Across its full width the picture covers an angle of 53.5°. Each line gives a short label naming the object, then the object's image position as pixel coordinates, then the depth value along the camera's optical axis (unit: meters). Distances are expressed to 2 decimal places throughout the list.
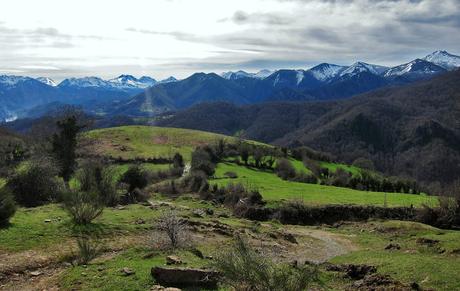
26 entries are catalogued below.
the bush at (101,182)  43.97
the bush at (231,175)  86.25
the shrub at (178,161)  95.06
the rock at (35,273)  21.47
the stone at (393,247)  34.07
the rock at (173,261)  22.53
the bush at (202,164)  85.06
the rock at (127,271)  20.73
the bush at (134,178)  57.06
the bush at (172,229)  27.06
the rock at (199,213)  44.36
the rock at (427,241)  33.12
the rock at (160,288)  18.34
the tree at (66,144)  54.72
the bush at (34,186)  41.38
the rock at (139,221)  34.22
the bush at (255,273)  12.41
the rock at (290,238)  39.48
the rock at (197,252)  25.67
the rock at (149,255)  24.23
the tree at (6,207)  26.62
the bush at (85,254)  22.28
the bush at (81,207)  29.09
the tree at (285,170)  94.88
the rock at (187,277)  19.62
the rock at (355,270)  24.86
